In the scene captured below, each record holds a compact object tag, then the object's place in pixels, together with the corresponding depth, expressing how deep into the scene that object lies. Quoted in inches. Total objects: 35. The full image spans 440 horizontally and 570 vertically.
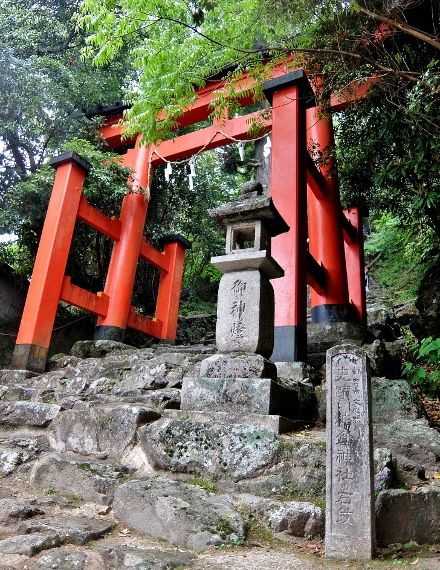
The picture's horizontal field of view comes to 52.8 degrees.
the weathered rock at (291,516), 103.9
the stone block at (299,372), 186.9
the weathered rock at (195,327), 456.8
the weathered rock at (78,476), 123.6
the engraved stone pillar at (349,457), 95.5
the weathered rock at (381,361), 207.9
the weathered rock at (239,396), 138.2
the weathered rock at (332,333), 254.9
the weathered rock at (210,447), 122.7
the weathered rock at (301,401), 153.0
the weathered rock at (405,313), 413.1
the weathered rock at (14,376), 236.7
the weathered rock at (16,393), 200.5
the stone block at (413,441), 135.9
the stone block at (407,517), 103.7
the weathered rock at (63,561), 84.2
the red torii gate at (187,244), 220.4
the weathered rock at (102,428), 142.6
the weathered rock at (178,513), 99.4
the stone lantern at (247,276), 156.6
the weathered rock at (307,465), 113.7
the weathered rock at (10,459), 143.9
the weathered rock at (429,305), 289.6
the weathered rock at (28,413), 169.9
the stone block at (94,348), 292.4
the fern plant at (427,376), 202.5
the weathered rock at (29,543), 89.6
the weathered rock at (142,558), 85.7
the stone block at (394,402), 161.5
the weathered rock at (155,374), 191.0
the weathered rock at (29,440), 155.2
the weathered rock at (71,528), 97.1
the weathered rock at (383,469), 110.0
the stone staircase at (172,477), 98.3
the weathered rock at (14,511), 106.3
